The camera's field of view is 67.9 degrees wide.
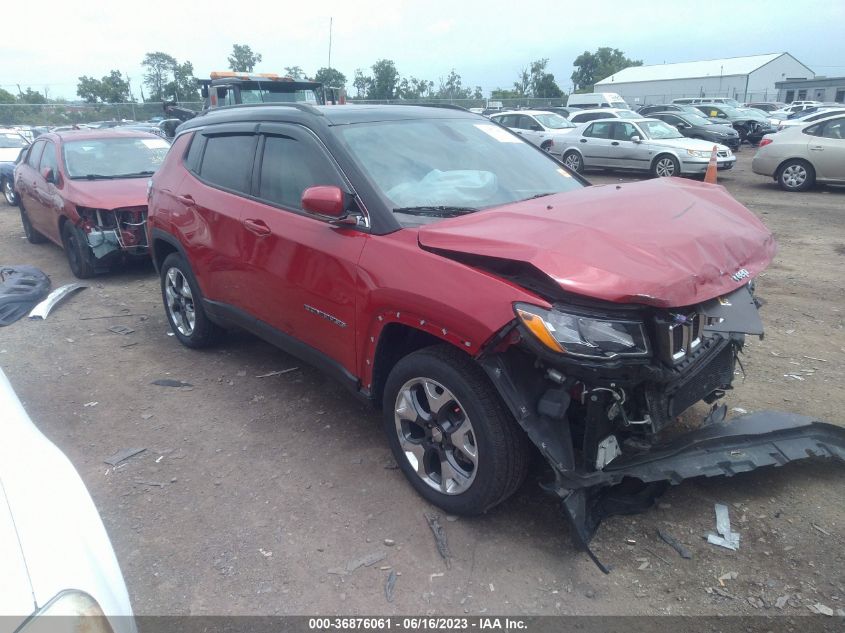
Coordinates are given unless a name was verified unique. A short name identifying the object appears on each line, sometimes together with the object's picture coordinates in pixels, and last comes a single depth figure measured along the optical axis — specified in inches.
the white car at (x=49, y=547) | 54.3
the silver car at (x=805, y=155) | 482.6
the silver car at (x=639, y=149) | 557.9
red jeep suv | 97.7
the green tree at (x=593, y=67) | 3543.3
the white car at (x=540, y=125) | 687.1
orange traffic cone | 444.5
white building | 2615.7
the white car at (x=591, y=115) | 727.1
